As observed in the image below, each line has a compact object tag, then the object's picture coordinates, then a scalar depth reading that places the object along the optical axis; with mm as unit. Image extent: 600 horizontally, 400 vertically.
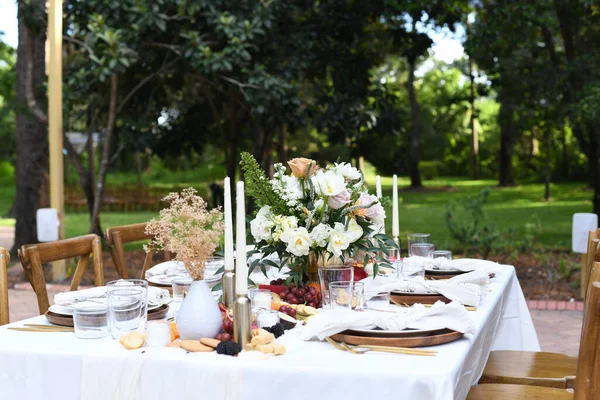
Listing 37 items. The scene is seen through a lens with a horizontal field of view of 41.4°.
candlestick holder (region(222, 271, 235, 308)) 2718
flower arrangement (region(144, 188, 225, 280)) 2945
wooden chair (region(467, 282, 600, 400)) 2387
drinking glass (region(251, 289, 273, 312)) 2805
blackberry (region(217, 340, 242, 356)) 2301
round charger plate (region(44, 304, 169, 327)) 2723
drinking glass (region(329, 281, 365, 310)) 2711
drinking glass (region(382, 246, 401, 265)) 3584
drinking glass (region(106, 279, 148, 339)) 2492
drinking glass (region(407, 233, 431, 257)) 3872
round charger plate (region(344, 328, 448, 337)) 2381
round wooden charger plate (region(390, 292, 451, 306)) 3064
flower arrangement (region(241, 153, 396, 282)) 3002
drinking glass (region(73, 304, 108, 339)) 2525
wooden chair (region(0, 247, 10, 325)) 3146
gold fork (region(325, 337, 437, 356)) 2289
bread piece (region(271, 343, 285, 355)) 2291
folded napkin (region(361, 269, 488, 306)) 3059
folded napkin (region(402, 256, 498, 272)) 3818
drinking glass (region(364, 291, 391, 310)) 2932
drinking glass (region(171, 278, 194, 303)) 3021
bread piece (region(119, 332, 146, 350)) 2379
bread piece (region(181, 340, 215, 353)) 2338
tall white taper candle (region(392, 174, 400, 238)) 3661
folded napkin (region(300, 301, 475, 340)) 2422
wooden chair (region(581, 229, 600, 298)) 3680
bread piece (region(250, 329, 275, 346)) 2342
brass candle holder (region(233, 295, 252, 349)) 2346
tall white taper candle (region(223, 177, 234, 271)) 2506
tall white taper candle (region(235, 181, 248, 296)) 2297
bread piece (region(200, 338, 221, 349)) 2361
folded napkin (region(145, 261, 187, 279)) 3725
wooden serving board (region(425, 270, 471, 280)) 3697
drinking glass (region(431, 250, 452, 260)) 3871
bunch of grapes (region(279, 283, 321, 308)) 2994
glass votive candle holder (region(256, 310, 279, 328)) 2580
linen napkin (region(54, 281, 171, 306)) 2977
